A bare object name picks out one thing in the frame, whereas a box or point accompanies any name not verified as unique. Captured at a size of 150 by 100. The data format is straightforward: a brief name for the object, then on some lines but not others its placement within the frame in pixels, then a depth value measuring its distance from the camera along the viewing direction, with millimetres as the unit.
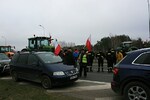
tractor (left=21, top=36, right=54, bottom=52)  10356
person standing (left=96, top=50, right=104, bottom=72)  7960
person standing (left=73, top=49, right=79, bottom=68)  7965
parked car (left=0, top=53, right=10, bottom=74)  6915
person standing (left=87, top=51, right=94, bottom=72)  7203
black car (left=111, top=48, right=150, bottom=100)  3105
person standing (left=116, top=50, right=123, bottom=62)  7329
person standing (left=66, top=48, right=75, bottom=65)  6204
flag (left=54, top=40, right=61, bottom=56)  7967
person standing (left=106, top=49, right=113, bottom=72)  7410
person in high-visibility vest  6300
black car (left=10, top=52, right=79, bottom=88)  4662
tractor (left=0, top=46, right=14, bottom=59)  15299
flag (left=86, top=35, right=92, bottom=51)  8158
